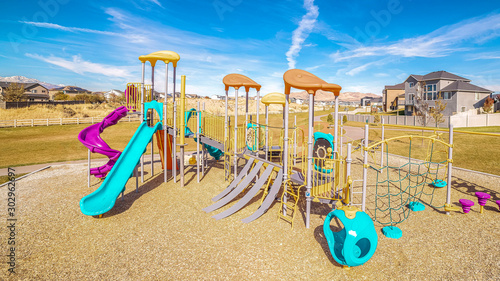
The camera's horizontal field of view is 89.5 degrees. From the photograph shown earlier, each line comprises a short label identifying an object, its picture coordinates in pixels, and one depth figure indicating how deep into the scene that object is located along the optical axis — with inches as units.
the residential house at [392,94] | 2477.9
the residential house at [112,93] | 4757.4
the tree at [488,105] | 1544.0
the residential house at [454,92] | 1566.2
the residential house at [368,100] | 4766.2
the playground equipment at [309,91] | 255.4
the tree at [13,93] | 2049.7
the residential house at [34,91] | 2614.9
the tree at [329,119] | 1548.4
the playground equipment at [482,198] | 295.4
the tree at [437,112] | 878.8
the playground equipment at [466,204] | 291.7
